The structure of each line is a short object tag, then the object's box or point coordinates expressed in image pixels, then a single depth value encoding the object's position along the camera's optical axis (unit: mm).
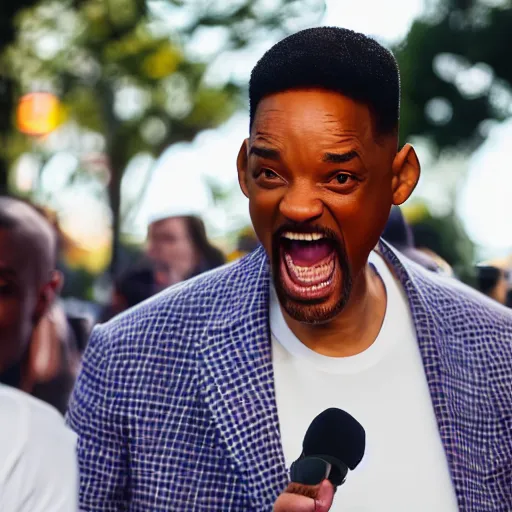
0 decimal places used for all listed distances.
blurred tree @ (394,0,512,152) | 18922
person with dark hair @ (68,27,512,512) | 2355
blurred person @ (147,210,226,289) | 6051
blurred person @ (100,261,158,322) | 5801
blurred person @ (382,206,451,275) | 4156
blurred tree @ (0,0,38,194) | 12523
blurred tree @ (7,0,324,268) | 16312
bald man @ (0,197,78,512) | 1673
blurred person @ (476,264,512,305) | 4867
